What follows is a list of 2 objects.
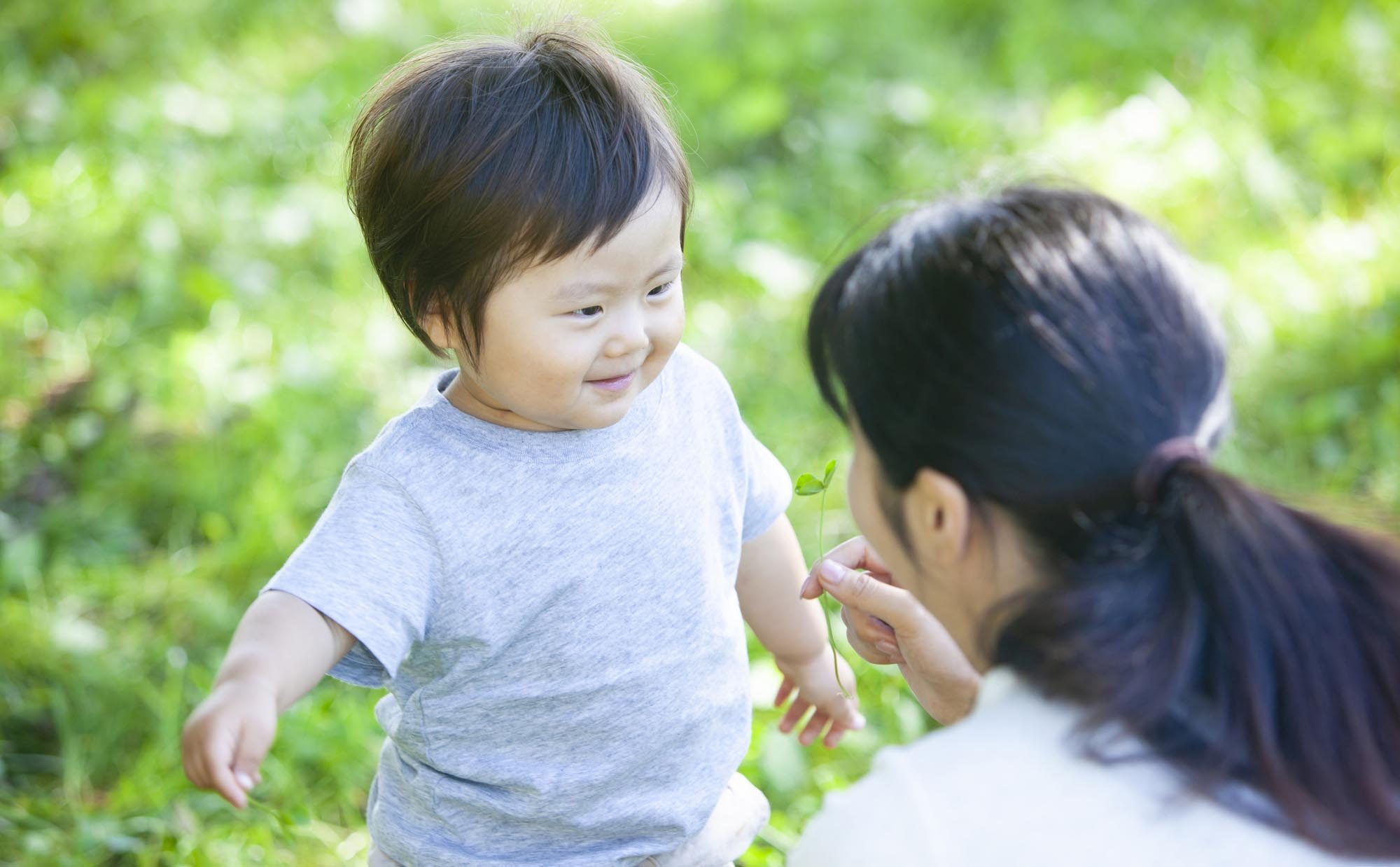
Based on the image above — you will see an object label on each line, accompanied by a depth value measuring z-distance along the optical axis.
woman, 2.28
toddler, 2.42
